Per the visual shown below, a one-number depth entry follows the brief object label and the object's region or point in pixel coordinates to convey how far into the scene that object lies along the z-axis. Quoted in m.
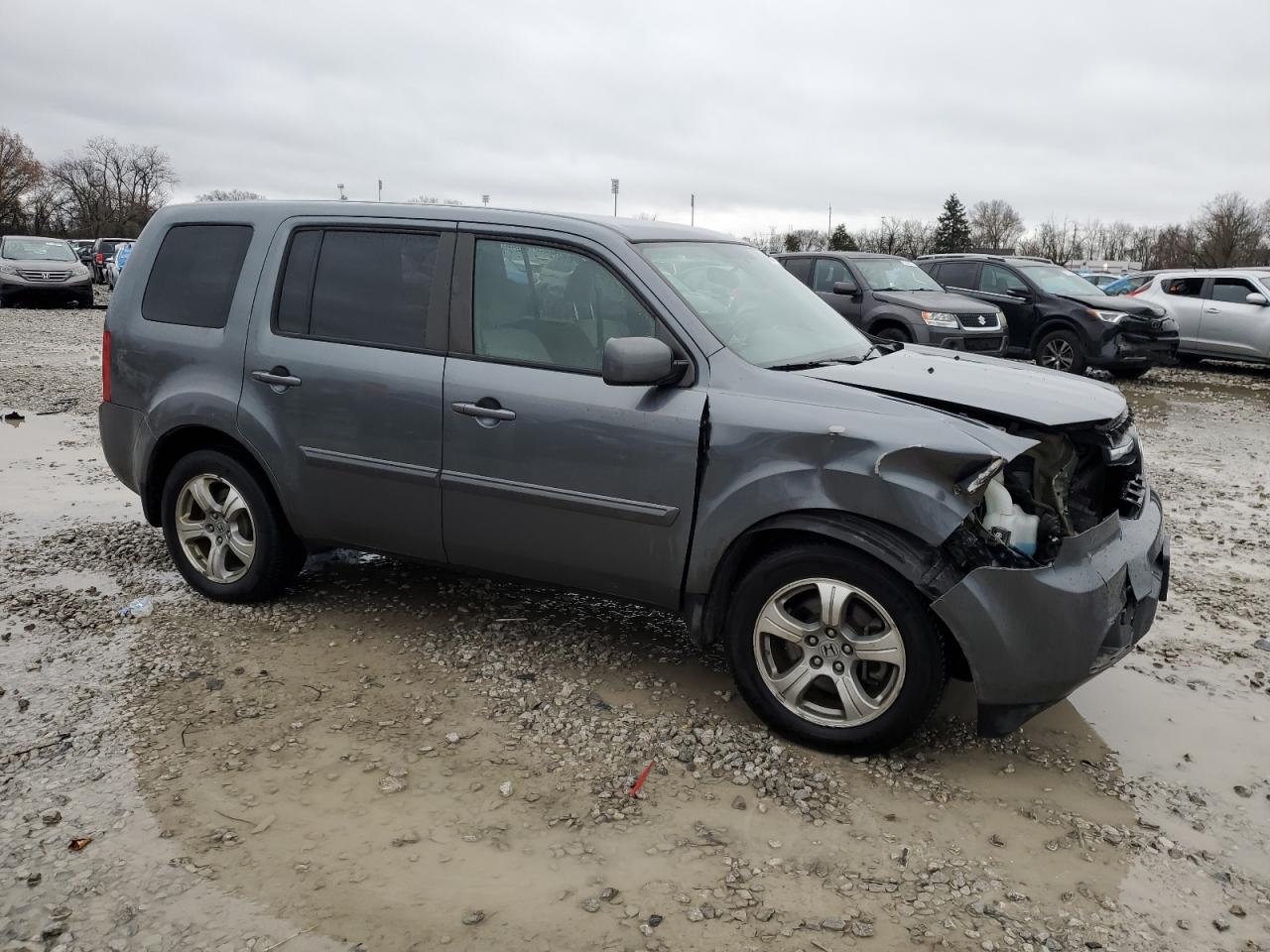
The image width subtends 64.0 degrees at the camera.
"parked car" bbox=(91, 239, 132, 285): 34.81
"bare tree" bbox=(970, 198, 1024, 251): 89.00
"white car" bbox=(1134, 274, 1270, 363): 16.28
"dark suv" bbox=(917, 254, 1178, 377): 14.24
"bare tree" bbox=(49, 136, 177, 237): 75.38
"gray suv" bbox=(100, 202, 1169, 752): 3.36
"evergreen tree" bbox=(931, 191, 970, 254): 76.44
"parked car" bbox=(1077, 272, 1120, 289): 32.75
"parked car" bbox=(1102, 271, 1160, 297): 18.69
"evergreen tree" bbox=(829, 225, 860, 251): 63.78
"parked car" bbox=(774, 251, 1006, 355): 12.51
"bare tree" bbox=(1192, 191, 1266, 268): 51.03
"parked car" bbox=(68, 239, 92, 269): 39.06
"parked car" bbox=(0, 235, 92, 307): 22.77
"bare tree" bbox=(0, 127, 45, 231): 67.44
